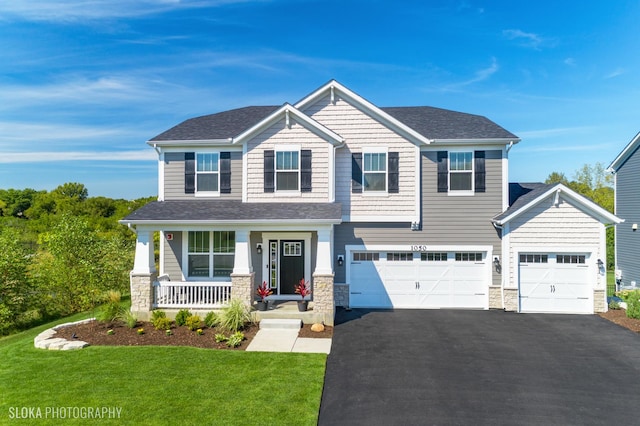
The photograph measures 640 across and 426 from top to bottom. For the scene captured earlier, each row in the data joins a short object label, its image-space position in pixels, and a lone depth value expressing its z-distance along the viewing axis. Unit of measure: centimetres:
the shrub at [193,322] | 1062
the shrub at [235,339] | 945
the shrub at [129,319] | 1079
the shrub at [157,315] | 1100
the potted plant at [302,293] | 1145
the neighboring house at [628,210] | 1725
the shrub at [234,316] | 1056
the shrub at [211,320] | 1080
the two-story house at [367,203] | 1309
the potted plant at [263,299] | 1134
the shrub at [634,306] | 1184
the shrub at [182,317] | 1095
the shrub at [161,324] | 1067
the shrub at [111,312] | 1123
